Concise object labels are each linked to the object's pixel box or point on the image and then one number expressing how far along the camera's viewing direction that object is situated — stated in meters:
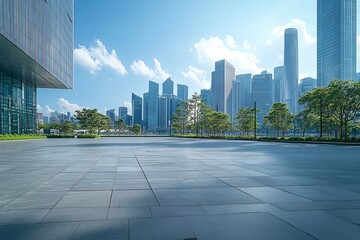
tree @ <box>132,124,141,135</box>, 100.38
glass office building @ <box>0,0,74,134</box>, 29.58
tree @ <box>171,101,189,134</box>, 69.44
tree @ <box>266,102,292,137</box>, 46.69
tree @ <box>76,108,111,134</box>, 62.00
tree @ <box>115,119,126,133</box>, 103.49
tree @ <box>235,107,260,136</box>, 55.50
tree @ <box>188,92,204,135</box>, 66.44
